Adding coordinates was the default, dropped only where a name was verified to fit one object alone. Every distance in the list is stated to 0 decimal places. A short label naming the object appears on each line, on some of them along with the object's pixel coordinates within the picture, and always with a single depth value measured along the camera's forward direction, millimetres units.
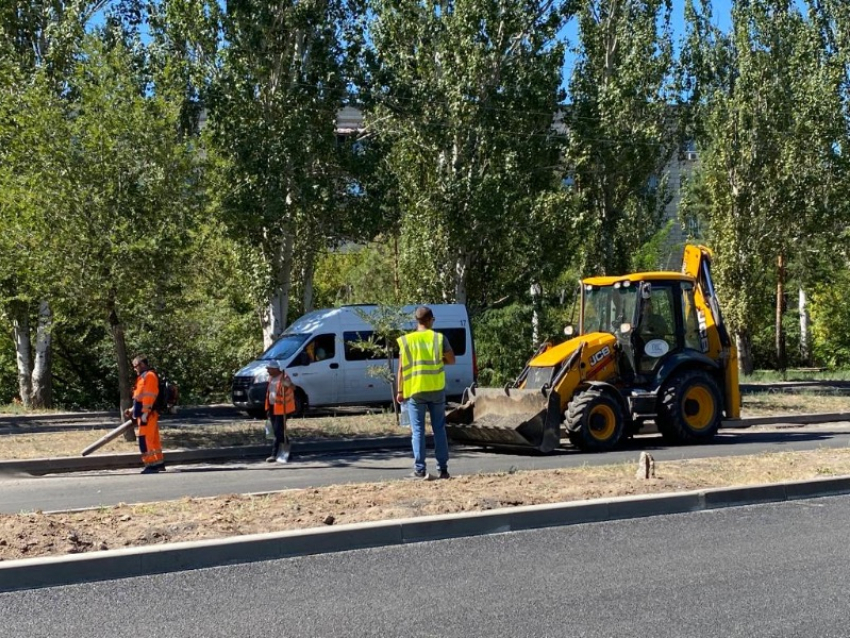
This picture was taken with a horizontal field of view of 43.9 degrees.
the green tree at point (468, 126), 25781
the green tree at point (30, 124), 15336
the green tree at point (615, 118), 27594
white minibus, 22453
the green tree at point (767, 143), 32594
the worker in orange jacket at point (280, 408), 14227
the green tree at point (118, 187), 15375
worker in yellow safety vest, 10758
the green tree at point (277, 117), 22703
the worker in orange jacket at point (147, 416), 13328
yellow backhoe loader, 14430
